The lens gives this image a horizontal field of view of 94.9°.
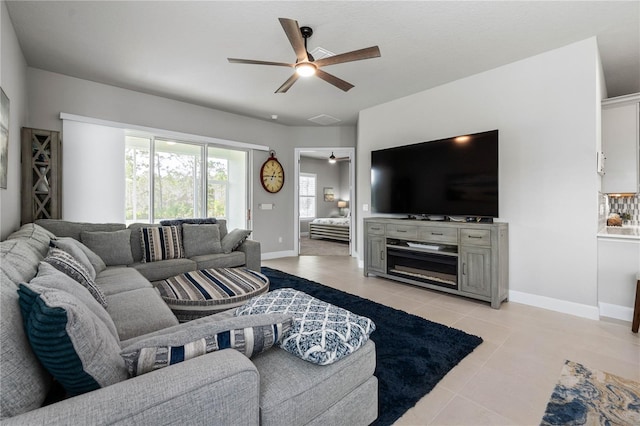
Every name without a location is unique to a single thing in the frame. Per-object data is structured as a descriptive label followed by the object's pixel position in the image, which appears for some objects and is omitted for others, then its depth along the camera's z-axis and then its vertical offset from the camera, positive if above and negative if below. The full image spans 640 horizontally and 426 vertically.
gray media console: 3.11 -0.55
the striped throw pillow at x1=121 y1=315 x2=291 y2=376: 0.90 -0.45
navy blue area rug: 1.69 -1.05
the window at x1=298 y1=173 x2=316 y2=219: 10.09 +0.48
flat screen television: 3.29 +0.42
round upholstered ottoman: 2.20 -0.65
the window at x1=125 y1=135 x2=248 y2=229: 4.38 +0.48
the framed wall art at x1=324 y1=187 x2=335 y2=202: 10.65 +0.57
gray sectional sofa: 0.71 -0.50
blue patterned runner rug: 1.53 -1.08
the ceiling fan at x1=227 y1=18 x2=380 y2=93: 2.18 +1.30
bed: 8.07 -0.55
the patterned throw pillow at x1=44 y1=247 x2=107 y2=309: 1.68 -0.35
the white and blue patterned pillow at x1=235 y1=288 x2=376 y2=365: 1.15 -0.52
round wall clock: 5.77 +0.70
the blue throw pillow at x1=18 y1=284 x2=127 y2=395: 0.75 -0.35
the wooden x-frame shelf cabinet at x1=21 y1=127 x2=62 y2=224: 3.11 +0.39
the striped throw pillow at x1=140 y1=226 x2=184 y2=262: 3.43 -0.40
